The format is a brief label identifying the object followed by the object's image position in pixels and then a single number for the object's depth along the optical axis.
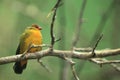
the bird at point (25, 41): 7.95
